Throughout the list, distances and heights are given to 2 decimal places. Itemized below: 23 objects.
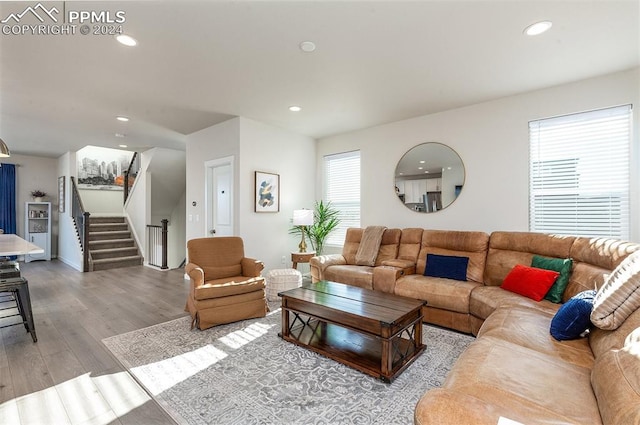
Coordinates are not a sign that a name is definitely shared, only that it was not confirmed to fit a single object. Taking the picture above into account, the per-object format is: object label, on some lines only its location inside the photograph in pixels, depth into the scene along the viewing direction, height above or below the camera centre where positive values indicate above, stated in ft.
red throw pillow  8.98 -2.27
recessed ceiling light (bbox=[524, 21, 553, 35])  7.54 +4.75
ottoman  13.85 -3.32
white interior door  15.79 +0.81
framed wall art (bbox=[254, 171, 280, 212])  15.52 +1.06
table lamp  16.12 -0.38
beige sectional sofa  3.75 -2.61
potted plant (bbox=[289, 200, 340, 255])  17.46 -0.93
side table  16.06 -2.50
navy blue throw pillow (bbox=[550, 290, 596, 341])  6.06 -2.31
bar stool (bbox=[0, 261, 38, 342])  9.16 -2.49
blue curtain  23.81 +1.23
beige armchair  10.30 -2.65
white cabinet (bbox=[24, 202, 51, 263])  24.81 -1.05
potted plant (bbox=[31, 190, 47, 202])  25.39 +1.56
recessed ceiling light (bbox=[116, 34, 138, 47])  8.02 +4.78
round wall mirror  13.89 +1.63
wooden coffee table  7.41 -3.13
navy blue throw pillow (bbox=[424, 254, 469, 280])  11.53 -2.27
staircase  21.30 -2.52
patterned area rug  6.08 -4.14
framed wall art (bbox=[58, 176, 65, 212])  24.90 +1.66
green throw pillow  8.84 -1.96
